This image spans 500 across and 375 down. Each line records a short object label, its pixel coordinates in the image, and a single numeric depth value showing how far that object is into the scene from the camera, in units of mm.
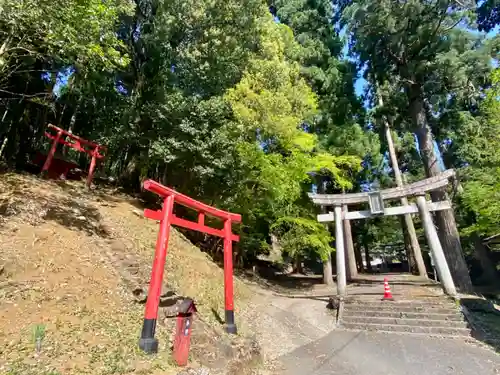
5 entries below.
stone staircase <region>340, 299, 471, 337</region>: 7426
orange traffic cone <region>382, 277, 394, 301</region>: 9120
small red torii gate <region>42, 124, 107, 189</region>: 11062
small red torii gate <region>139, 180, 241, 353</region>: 4434
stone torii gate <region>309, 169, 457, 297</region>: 9219
